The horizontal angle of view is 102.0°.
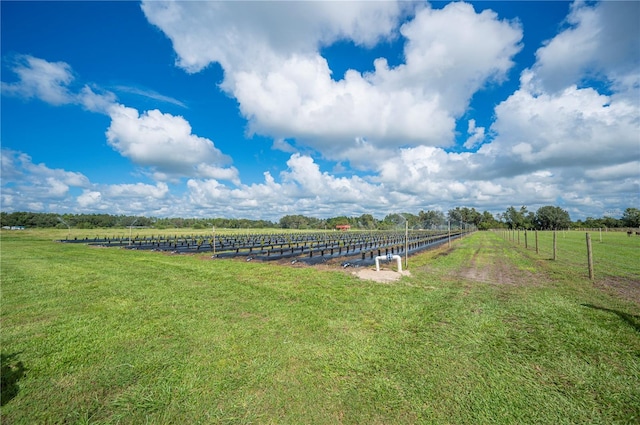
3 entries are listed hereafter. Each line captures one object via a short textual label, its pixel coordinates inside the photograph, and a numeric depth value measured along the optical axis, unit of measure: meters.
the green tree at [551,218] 111.34
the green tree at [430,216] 120.94
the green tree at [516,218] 116.81
